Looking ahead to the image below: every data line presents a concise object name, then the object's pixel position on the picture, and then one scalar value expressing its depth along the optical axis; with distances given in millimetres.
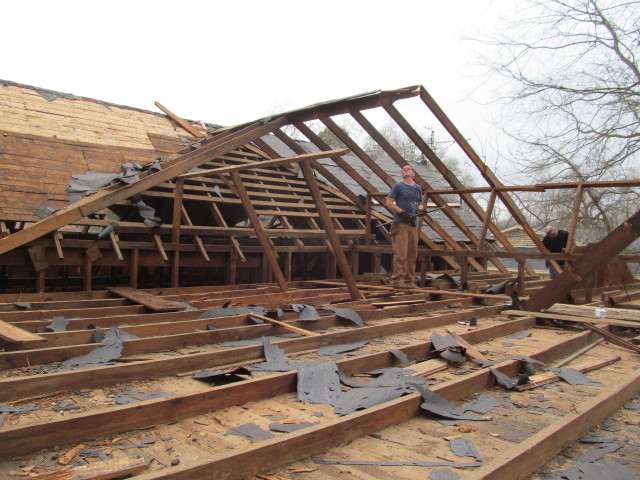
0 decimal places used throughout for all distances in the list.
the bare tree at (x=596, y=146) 15266
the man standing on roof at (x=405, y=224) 7906
